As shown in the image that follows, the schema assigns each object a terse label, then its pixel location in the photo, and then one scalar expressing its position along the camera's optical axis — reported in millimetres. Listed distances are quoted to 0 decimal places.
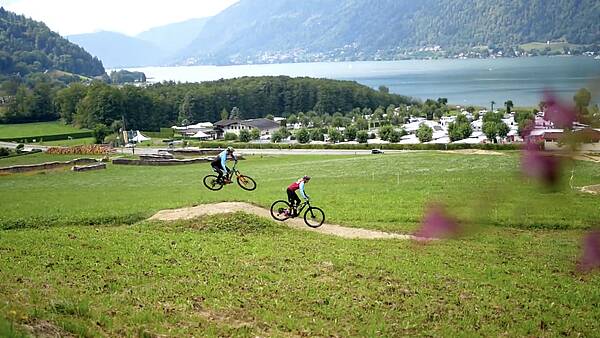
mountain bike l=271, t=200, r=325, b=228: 23506
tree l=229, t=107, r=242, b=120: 153675
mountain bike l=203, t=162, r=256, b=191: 27534
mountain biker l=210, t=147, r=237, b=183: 24041
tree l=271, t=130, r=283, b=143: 112625
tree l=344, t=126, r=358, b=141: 110250
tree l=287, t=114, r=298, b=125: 145875
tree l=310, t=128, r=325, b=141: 117875
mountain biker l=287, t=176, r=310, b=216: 21188
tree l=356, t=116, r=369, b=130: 125375
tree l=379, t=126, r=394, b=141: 101675
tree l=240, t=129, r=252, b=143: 111062
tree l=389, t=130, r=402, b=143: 99688
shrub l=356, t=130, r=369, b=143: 101750
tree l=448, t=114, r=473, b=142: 96012
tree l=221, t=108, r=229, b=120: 151500
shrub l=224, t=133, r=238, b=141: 115494
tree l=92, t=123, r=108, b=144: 101750
